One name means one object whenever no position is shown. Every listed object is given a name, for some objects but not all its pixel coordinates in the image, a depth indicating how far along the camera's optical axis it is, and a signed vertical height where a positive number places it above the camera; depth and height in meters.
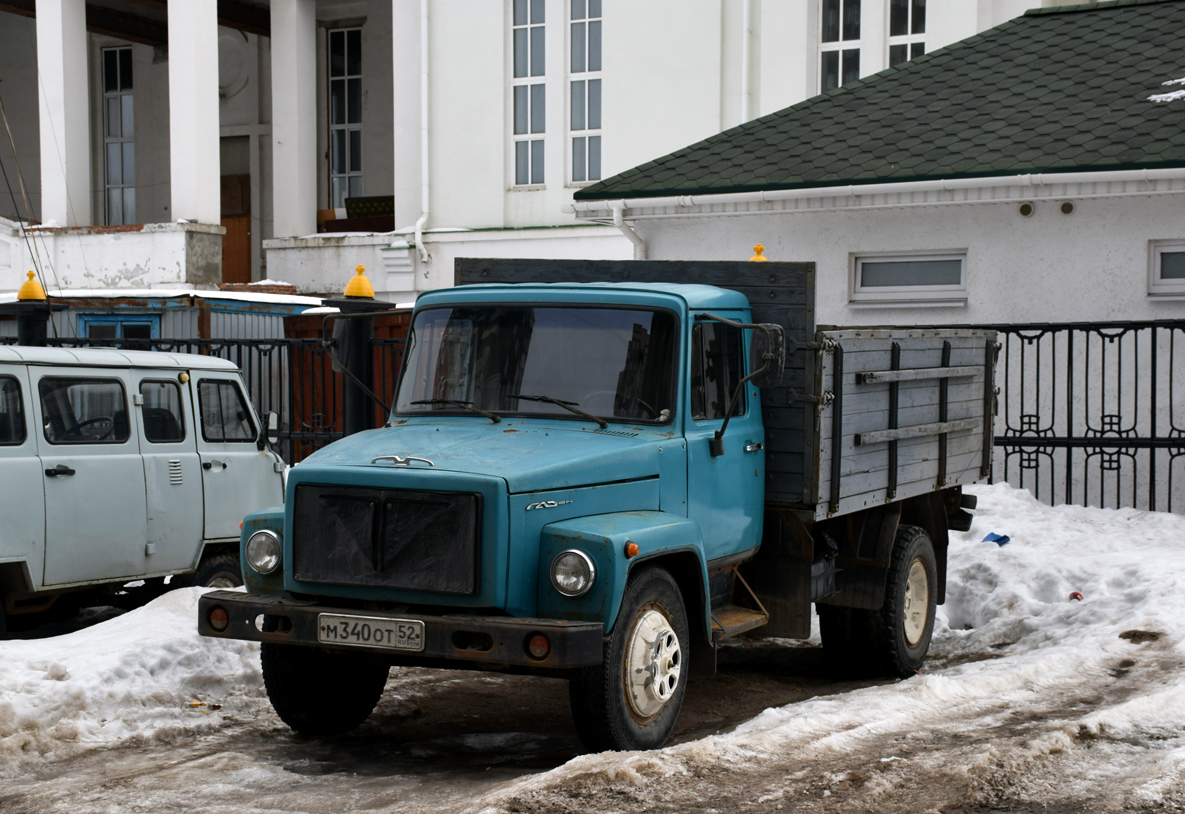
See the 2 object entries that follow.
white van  7.80 -1.01
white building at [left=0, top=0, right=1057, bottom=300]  19.17 +3.04
